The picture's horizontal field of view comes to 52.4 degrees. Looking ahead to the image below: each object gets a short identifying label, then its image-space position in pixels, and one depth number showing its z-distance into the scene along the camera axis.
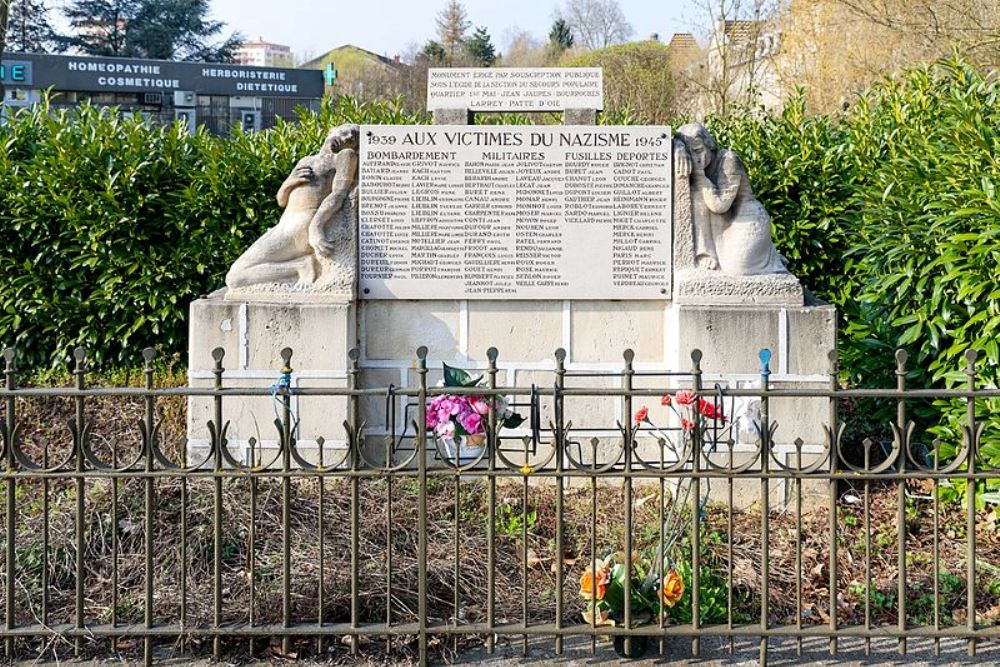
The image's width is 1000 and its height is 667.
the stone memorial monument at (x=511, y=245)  5.83
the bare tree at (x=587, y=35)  41.98
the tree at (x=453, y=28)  53.06
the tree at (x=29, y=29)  35.78
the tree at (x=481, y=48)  51.47
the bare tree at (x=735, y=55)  16.48
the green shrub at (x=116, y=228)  7.16
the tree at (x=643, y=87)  19.08
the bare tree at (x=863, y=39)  12.32
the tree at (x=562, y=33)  51.25
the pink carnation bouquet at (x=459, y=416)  4.12
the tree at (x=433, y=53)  45.42
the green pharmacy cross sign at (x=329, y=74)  30.60
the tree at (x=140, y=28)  37.00
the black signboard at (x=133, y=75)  26.39
